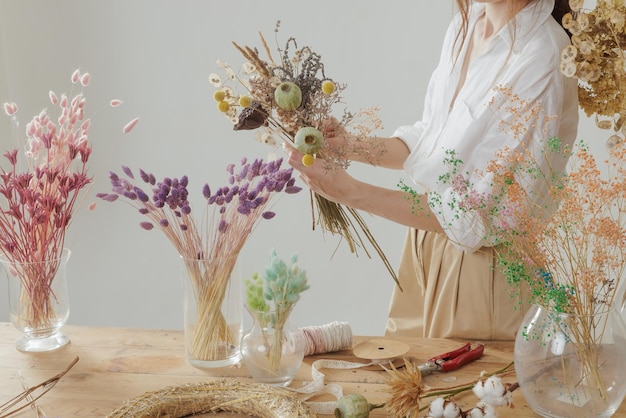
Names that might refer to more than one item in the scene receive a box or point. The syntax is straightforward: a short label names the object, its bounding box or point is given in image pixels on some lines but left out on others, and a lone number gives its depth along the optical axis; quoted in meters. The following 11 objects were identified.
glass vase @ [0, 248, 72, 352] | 1.99
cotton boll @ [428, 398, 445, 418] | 1.58
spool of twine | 1.97
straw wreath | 1.64
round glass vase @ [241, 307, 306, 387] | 1.82
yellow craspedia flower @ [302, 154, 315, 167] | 1.92
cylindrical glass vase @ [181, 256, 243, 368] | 1.91
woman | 2.07
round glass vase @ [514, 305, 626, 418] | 1.57
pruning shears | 1.87
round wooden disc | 1.92
